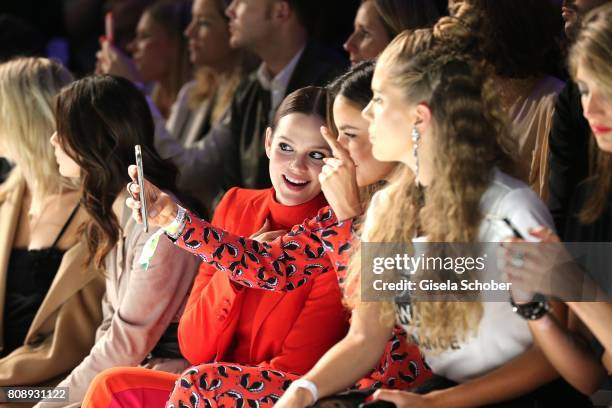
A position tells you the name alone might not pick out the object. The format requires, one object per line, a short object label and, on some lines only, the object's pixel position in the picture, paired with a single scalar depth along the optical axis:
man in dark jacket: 8.20
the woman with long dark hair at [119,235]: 6.29
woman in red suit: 5.45
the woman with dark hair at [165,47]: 10.87
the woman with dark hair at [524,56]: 6.01
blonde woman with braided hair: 4.58
